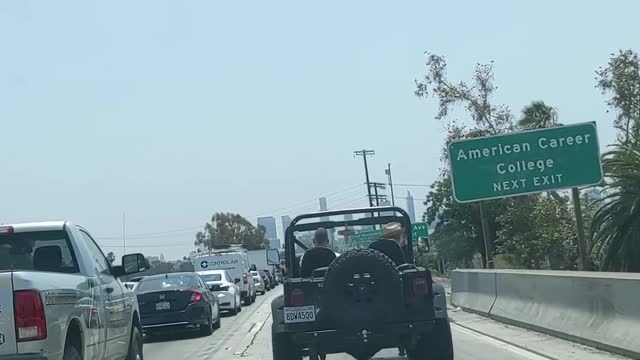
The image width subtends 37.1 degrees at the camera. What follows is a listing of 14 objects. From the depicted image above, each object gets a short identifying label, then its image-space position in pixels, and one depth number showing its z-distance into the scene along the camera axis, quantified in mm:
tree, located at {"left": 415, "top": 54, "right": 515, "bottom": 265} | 44844
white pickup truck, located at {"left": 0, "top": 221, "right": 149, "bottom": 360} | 7105
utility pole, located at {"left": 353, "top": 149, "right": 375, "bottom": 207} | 86569
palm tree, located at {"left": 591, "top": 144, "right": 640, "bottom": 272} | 27078
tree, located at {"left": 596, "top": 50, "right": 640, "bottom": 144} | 41375
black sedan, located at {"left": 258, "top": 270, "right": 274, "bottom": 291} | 56525
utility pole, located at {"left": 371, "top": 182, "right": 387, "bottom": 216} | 88625
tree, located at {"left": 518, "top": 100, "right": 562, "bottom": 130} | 42844
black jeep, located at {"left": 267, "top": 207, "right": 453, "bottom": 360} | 10695
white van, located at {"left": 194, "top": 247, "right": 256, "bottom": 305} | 38625
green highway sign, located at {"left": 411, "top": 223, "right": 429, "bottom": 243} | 44125
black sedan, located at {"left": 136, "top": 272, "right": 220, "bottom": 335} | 21000
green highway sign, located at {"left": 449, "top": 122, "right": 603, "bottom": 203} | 21875
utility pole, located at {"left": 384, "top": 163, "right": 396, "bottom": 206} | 87225
